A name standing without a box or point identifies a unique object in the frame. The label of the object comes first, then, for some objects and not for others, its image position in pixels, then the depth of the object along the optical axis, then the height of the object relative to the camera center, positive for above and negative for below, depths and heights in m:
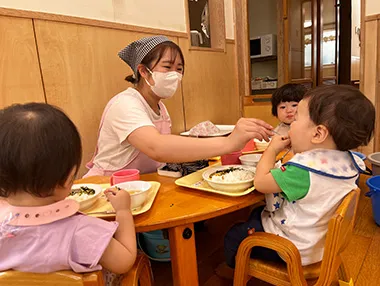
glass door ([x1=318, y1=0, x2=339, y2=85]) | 6.31 +0.85
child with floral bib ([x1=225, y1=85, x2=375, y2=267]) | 0.95 -0.27
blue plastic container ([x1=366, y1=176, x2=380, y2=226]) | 1.92 -0.75
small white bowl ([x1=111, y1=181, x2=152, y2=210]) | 0.92 -0.31
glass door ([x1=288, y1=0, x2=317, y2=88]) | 4.48 +0.64
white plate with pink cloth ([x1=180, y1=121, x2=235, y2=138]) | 2.07 -0.29
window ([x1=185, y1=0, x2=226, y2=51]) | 2.81 +0.65
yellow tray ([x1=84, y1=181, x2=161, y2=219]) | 0.90 -0.35
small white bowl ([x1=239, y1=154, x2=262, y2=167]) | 1.24 -0.31
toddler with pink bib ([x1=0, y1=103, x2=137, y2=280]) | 0.67 -0.25
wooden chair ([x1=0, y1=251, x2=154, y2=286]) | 0.63 -0.37
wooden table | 0.88 -0.37
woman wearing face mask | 1.15 -0.14
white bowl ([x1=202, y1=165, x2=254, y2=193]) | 1.00 -0.33
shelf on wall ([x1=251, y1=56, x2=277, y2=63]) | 4.89 +0.44
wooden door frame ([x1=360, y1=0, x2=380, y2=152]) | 2.98 +0.06
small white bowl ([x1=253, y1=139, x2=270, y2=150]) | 1.59 -0.31
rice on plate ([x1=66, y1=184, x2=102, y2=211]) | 0.94 -0.32
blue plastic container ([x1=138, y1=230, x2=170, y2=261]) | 1.67 -0.86
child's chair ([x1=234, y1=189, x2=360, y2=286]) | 0.84 -0.54
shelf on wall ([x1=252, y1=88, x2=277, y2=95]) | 4.64 -0.08
